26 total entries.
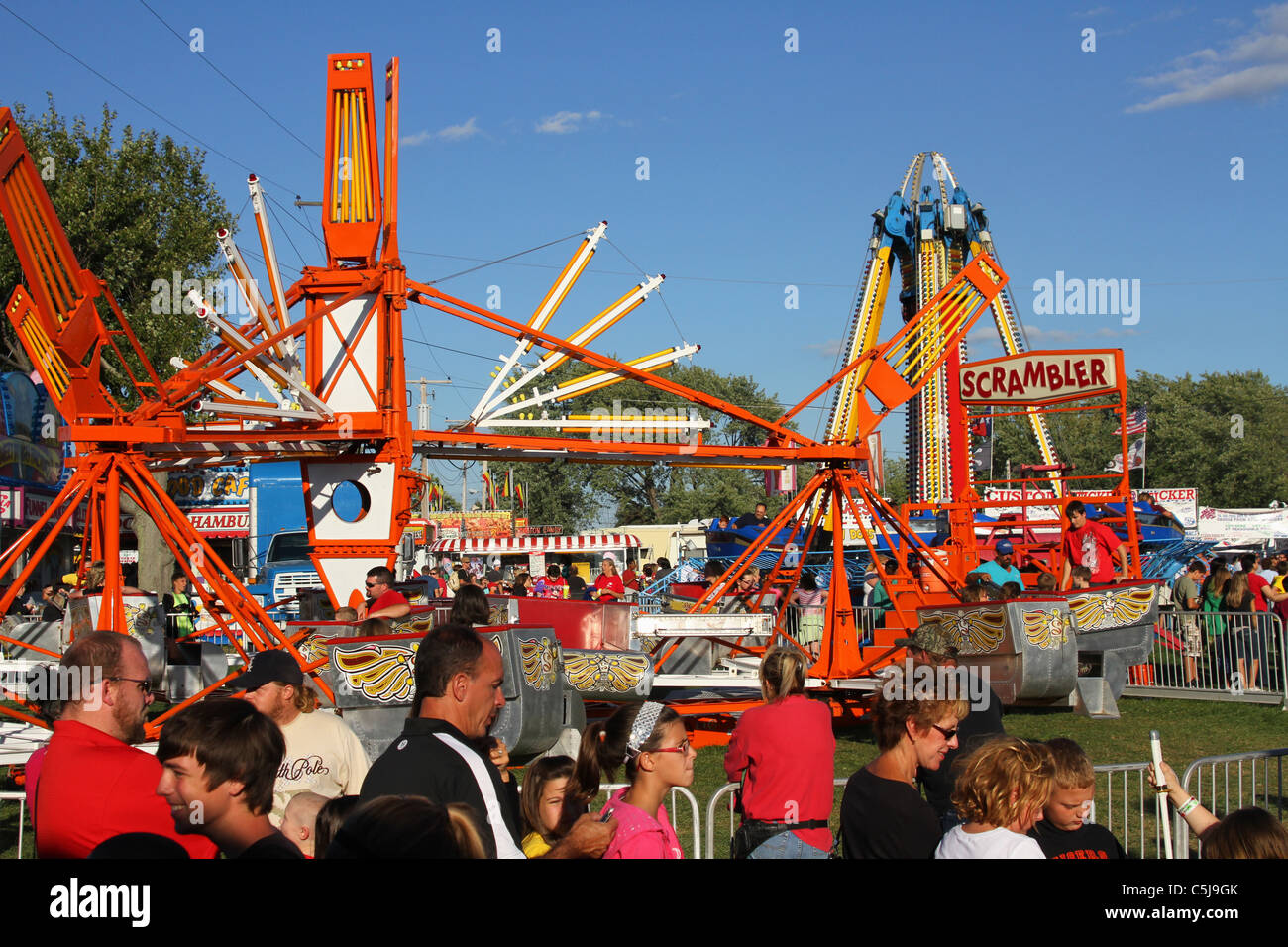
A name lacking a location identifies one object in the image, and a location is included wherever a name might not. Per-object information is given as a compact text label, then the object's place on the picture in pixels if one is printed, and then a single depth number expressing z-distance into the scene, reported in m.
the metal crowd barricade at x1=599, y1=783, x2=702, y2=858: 5.33
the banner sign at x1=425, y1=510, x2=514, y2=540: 51.72
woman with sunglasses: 4.15
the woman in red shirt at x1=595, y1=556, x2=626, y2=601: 17.64
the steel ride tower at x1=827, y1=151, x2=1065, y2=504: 39.44
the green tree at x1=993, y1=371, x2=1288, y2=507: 61.91
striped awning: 33.63
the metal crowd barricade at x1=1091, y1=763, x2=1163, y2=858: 7.16
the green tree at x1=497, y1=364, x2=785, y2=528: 68.81
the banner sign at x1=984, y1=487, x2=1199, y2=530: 31.48
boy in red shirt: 14.02
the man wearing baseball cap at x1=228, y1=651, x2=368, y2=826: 4.86
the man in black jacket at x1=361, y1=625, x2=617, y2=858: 3.40
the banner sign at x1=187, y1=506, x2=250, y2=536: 27.49
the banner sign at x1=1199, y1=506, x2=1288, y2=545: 35.78
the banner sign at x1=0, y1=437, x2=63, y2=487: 21.86
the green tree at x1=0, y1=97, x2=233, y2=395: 26.22
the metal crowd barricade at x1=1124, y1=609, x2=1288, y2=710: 13.09
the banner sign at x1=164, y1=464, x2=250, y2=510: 28.44
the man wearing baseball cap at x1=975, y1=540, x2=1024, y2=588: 13.49
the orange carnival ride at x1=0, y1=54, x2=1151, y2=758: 9.31
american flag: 33.06
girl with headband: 3.71
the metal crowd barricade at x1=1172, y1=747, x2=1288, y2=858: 5.46
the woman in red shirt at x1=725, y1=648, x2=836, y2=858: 4.83
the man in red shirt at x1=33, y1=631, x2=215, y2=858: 3.57
